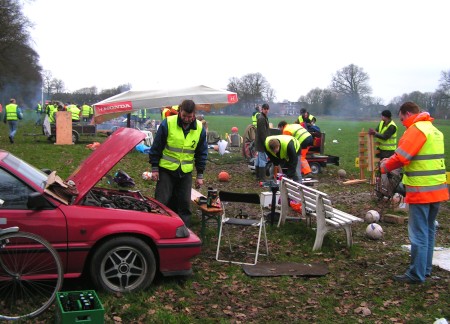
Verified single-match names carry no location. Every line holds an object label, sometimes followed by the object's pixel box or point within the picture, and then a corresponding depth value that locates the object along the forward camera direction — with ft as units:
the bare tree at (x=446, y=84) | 176.96
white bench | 22.21
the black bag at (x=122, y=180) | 33.71
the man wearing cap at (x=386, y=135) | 38.34
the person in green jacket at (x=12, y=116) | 62.95
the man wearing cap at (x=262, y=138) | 41.93
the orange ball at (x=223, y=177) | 42.47
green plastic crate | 12.05
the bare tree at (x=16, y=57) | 122.42
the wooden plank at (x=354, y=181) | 42.27
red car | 14.83
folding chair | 20.99
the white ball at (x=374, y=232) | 24.61
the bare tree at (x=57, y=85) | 232.78
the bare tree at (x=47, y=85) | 224.74
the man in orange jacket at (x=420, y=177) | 17.88
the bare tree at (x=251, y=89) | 222.11
